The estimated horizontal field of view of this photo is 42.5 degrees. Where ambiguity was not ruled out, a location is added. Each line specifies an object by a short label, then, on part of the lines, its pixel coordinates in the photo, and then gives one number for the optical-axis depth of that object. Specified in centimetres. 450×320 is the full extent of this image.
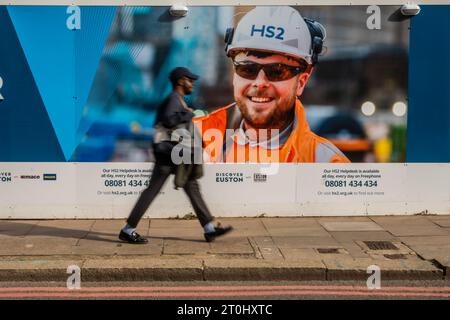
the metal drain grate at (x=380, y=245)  650
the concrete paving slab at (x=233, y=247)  628
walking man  654
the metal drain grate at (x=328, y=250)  636
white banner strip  784
